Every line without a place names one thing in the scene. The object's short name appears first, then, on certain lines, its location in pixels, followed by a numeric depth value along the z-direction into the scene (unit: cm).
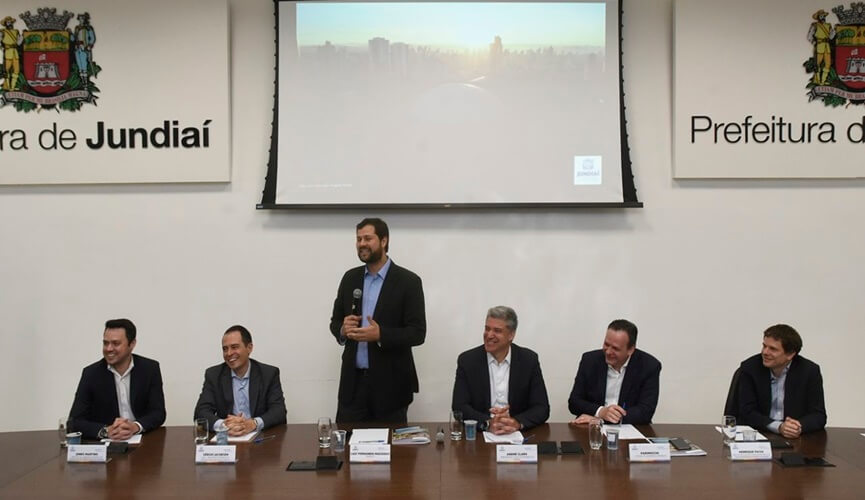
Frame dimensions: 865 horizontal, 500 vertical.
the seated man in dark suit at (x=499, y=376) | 402
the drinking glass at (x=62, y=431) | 342
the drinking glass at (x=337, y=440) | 333
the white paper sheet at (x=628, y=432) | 348
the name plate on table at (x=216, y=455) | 312
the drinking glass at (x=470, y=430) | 346
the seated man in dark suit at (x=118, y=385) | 397
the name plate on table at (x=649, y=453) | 313
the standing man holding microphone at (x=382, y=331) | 425
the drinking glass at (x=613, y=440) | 328
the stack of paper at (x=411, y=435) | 344
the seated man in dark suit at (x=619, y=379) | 402
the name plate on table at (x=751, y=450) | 313
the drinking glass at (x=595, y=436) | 329
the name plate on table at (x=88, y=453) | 314
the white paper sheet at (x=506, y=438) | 345
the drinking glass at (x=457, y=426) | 349
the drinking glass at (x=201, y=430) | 339
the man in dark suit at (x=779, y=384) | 385
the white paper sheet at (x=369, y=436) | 334
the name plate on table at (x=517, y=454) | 312
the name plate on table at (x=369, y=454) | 313
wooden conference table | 275
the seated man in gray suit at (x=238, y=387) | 394
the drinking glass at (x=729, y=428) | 332
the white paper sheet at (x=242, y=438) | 348
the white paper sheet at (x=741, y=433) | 337
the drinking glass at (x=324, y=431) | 339
